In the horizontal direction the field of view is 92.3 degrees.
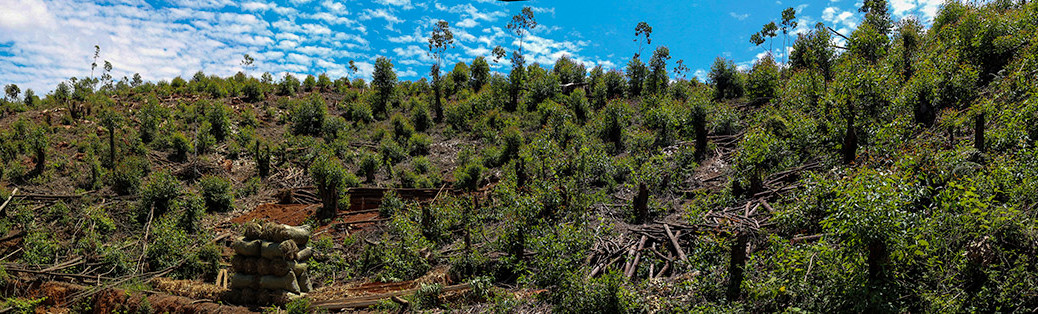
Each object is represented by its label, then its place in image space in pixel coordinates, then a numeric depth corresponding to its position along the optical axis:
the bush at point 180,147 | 21.14
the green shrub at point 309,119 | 26.77
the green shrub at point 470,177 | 19.16
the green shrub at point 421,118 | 28.11
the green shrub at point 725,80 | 23.72
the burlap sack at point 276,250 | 9.11
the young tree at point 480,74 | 36.44
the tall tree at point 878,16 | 19.28
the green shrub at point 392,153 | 23.84
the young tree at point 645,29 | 29.83
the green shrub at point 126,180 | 17.61
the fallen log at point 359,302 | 8.87
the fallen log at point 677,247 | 8.23
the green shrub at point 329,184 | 16.00
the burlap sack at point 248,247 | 9.18
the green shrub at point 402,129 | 26.78
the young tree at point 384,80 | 30.92
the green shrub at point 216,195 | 17.48
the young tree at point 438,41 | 31.06
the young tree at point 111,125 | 18.59
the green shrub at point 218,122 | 23.81
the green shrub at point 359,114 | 28.92
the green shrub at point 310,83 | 34.75
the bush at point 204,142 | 22.08
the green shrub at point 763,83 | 18.87
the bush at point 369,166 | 21.17
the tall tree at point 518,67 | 29.75
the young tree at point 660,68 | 27.30
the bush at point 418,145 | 25.05
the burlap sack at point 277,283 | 9.11
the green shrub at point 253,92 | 30.09
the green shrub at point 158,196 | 15.49
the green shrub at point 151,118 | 21.83
